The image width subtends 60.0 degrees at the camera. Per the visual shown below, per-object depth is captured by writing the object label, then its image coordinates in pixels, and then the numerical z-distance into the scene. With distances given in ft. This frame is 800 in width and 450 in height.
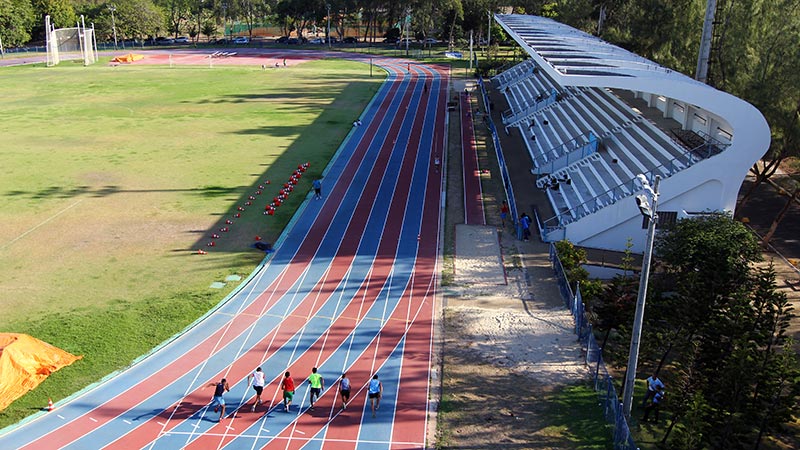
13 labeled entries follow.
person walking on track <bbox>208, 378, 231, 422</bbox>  49.90
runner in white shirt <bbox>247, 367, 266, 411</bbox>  51.21
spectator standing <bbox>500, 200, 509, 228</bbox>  91.97
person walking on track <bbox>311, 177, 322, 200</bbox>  102.12
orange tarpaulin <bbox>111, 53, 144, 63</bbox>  281.09
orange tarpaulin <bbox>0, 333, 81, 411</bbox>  52.54
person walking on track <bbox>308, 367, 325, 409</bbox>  51.11
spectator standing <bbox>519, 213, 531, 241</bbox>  86.43
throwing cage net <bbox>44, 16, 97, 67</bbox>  269.85
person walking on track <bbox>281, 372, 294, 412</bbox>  50.52
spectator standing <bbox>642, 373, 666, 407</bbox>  50.95
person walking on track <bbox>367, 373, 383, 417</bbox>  50.72
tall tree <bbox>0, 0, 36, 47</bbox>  303.68
